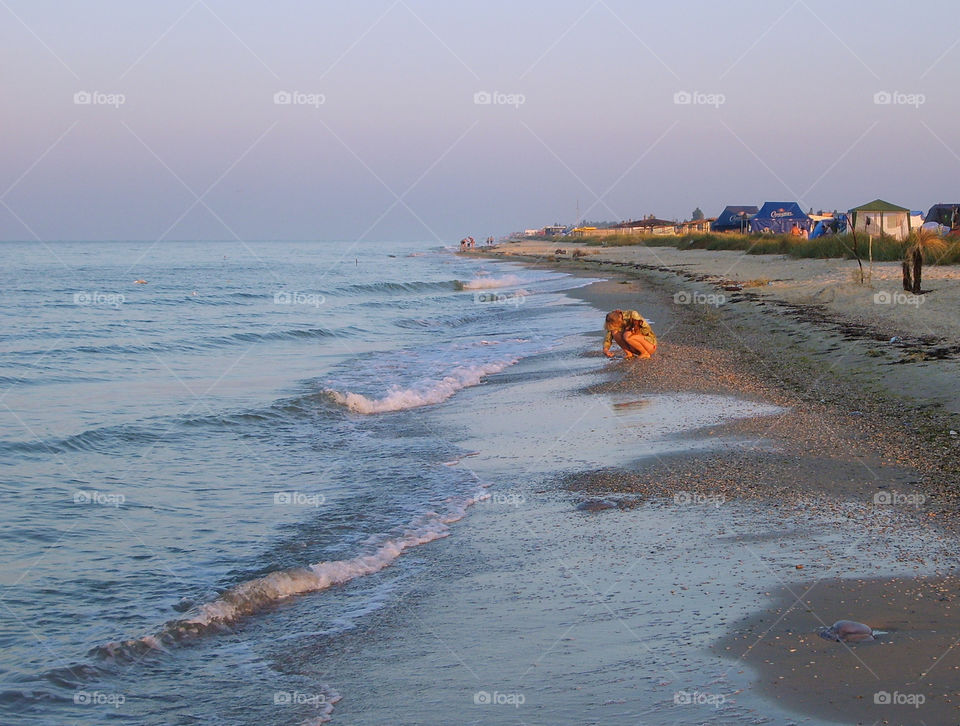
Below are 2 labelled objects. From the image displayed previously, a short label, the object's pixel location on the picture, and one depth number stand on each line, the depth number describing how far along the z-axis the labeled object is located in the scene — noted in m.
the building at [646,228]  110.02
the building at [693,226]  109.12
